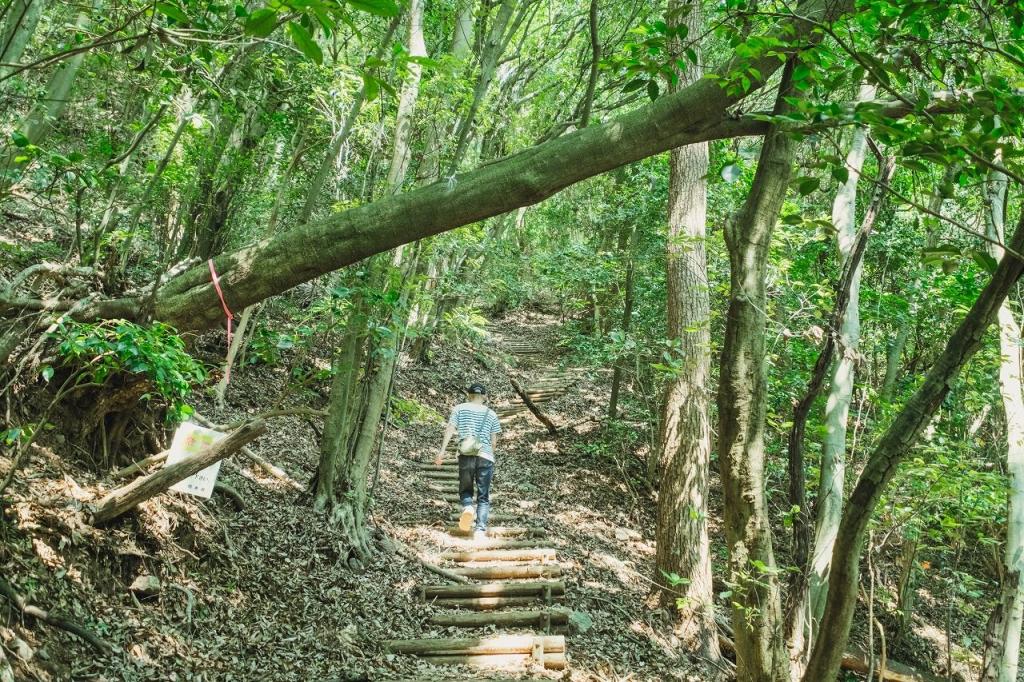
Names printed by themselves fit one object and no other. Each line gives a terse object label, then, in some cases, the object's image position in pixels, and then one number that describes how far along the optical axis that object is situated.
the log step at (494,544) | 8.08
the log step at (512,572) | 7.30
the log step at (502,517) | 9.61
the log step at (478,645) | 5.54
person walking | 8.20
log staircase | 5.62
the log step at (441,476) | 10.96
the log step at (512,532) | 8.64
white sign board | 4.27
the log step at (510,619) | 6.29
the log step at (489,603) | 6.68
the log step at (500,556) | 7.72
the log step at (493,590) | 6.68
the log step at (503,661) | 5.54
